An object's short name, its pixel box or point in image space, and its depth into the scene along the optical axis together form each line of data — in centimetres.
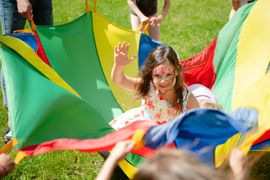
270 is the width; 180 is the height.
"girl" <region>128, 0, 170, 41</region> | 500
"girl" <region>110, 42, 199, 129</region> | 362
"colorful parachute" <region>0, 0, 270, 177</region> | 258
